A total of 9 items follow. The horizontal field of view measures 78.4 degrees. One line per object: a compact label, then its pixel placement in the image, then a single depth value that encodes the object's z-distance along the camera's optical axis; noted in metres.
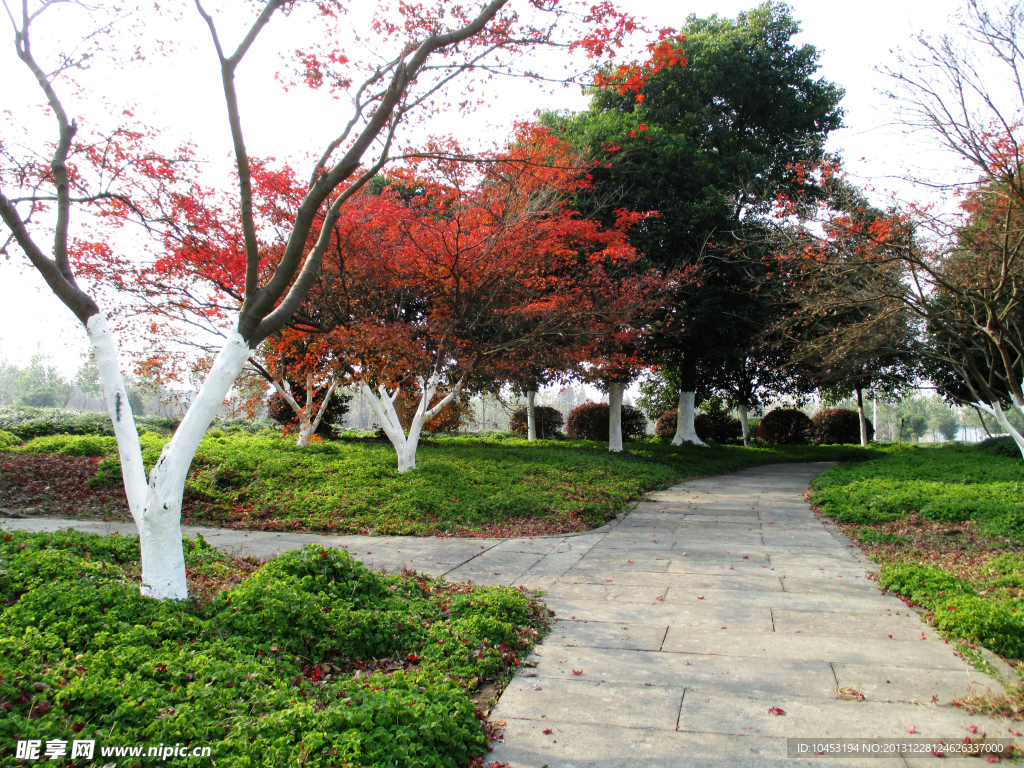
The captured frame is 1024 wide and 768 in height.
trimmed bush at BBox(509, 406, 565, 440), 24.41
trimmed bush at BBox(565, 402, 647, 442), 24.20
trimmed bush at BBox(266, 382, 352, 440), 16.98
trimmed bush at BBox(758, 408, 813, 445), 27.55
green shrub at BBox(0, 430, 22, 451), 13.66
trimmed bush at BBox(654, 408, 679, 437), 26.69
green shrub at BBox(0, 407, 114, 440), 16.77
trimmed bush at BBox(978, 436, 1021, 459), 17.81
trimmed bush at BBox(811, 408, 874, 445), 28.05
